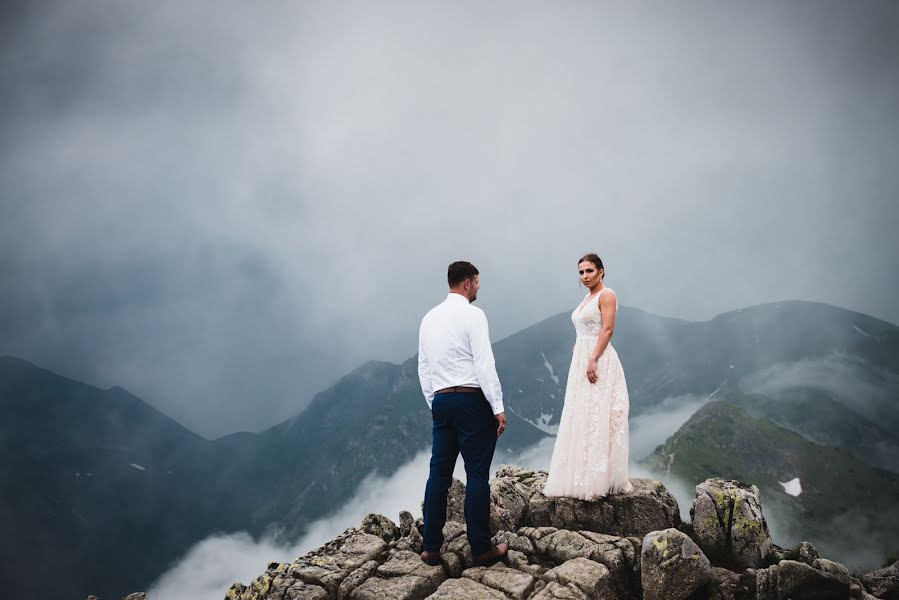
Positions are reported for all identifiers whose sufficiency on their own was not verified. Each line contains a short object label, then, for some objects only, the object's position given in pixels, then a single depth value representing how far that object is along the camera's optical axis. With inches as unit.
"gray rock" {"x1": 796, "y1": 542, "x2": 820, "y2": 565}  348.1
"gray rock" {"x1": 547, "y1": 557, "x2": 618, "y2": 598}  292.2
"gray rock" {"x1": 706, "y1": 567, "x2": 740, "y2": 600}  302.4
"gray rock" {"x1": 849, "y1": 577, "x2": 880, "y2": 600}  308.4
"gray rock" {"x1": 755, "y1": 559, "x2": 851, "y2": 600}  298.2
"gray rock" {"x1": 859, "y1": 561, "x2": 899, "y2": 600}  348.5
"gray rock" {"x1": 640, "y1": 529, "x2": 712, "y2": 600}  295.0
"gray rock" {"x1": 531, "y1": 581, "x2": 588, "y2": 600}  281.7
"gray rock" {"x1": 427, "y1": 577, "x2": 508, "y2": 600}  288.4
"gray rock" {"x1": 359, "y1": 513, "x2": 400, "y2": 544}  421.4
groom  313.4
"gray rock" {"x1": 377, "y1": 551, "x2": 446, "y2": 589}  326.6
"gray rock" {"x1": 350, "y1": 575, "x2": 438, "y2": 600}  307.4
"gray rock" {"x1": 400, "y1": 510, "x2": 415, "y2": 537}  433.2
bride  388.8
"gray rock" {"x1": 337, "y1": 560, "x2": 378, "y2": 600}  323.3
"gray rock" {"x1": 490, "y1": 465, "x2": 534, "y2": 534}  410.0
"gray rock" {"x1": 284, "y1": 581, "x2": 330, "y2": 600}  317.1
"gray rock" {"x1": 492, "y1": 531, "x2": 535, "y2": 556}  350.3
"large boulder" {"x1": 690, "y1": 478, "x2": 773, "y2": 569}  357.7
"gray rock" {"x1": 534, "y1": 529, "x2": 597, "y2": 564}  335.9
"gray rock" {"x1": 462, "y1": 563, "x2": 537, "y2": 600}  294.0
